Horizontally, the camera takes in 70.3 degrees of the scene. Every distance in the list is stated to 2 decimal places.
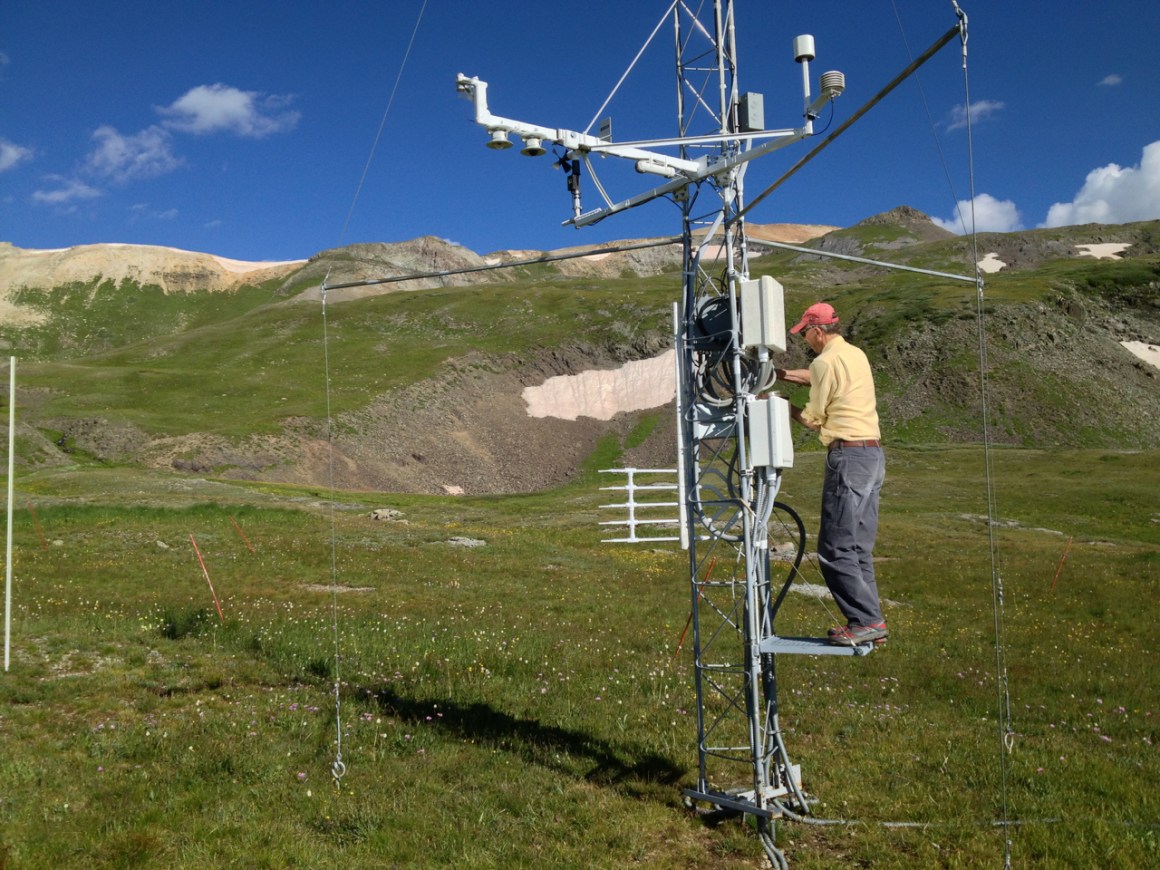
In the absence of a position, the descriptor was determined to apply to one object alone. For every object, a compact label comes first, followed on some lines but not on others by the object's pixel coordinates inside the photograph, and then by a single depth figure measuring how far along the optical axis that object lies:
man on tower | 8.29
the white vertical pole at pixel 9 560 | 12.24
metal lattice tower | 8.73
